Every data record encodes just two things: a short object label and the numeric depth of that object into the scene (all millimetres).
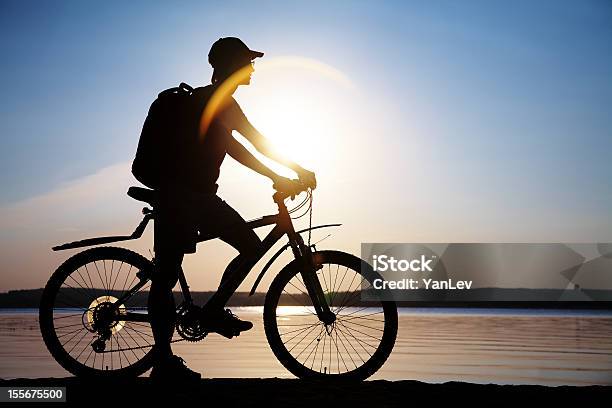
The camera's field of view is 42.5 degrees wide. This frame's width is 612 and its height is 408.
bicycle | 6652
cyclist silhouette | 6285
